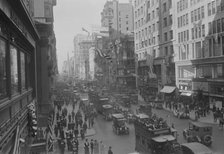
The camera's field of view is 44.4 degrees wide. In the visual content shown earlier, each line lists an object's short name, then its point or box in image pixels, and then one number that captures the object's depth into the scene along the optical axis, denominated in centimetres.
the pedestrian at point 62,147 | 2089
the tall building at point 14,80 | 965
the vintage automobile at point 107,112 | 3460
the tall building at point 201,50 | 4003
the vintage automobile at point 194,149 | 1534
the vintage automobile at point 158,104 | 4265
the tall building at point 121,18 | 12812
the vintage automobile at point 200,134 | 2094
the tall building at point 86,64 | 18002
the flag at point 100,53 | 11072
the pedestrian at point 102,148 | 2111
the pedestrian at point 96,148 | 2080
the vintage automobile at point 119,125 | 2658
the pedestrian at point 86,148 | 2039
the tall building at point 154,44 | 5662
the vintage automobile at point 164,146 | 1773
